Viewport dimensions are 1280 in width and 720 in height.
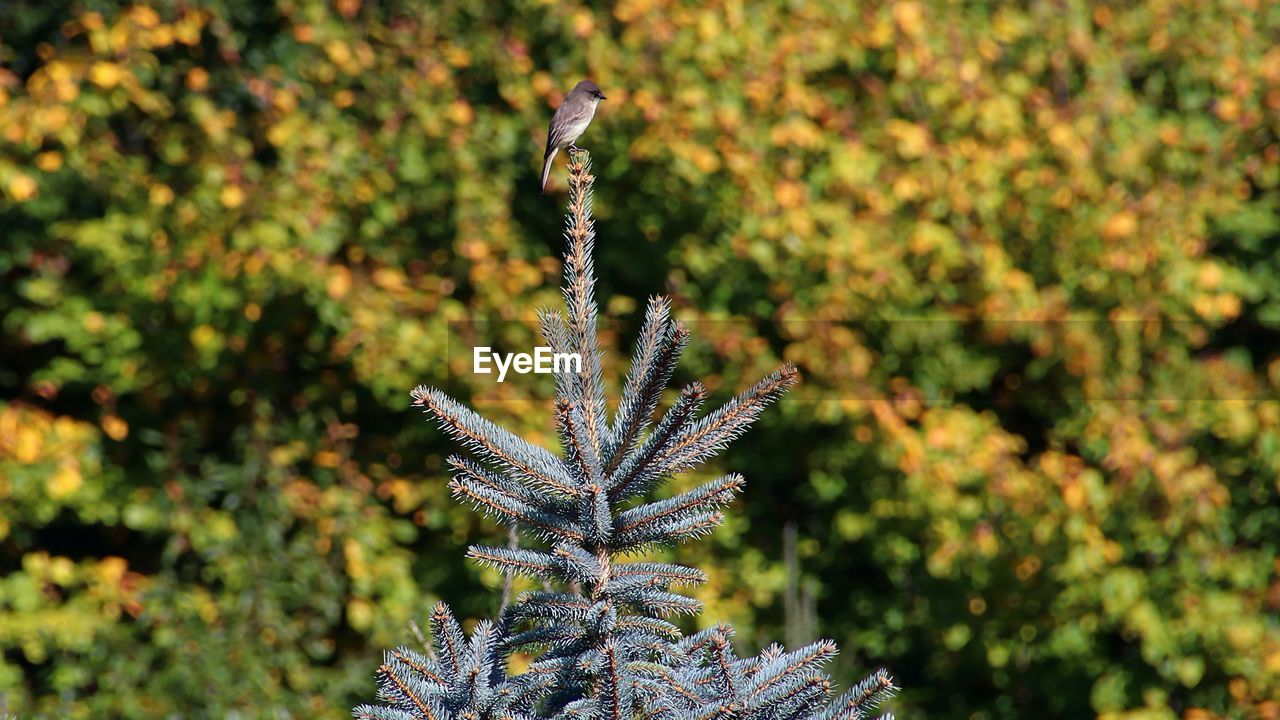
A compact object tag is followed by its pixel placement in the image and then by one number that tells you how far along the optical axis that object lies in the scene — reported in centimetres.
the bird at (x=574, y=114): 1181
